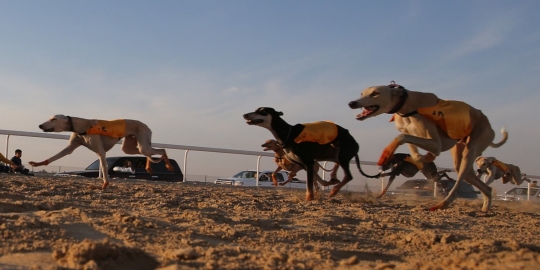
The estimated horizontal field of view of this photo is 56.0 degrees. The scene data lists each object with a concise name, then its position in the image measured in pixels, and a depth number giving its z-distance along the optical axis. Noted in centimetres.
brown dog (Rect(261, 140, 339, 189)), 938
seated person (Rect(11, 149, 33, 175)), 1295
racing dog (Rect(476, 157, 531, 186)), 1378
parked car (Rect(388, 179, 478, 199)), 1561
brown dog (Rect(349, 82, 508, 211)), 660
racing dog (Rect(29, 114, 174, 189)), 937
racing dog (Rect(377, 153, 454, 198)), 977
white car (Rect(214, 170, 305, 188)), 1753
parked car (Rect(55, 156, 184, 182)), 1570
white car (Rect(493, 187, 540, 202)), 1803
